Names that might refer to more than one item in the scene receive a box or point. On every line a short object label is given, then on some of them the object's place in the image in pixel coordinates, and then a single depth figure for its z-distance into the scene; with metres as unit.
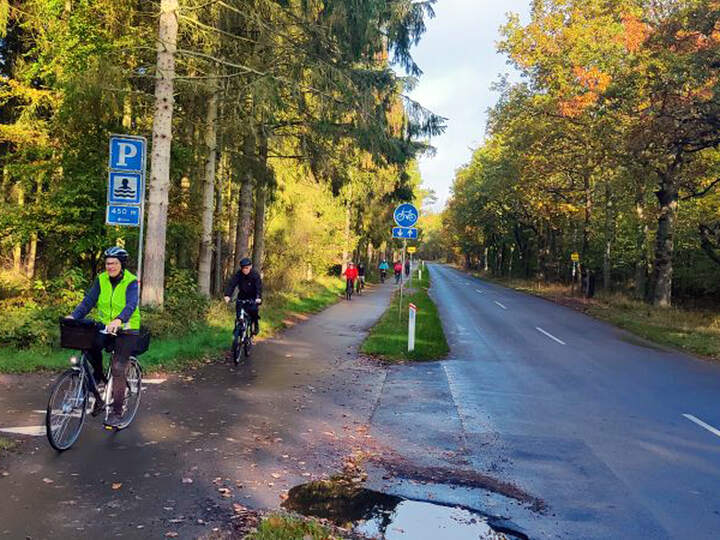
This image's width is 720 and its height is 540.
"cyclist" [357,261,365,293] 32.34
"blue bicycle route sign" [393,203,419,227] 16.69
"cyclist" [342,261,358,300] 27.89
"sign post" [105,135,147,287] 9.62
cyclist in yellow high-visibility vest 6.03
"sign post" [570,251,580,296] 36.86
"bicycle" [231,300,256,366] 10.76
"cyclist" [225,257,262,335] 11.46
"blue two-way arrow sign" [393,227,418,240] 16.59
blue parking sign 9.65
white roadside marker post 13.05
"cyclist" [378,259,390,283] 43.79
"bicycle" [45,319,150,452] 5.56
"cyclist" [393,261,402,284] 35.47
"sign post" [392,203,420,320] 16.66
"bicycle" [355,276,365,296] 32.75
